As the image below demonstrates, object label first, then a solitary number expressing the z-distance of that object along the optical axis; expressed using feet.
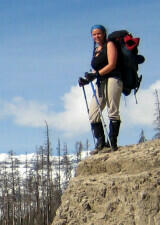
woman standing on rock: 37.50
